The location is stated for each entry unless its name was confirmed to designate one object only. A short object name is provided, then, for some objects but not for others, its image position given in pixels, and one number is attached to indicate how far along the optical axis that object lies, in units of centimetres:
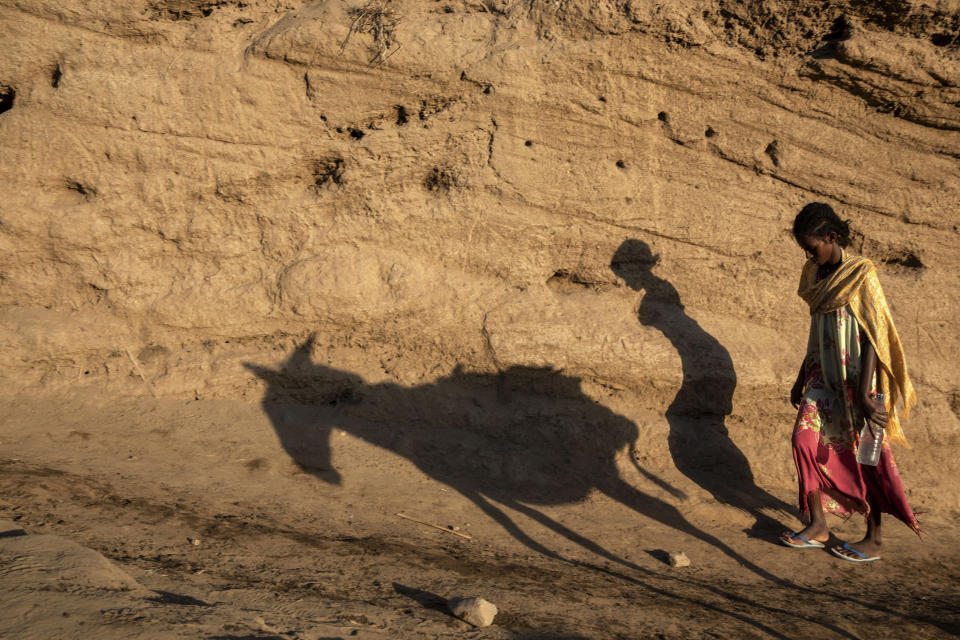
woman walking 340
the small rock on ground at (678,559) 320
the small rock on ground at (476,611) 226
